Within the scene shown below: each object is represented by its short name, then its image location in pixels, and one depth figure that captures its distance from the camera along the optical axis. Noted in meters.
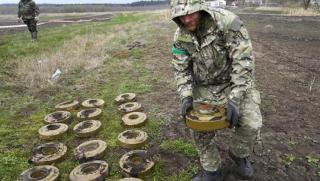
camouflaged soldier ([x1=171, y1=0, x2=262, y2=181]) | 2.33
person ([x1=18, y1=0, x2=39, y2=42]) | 10.06
